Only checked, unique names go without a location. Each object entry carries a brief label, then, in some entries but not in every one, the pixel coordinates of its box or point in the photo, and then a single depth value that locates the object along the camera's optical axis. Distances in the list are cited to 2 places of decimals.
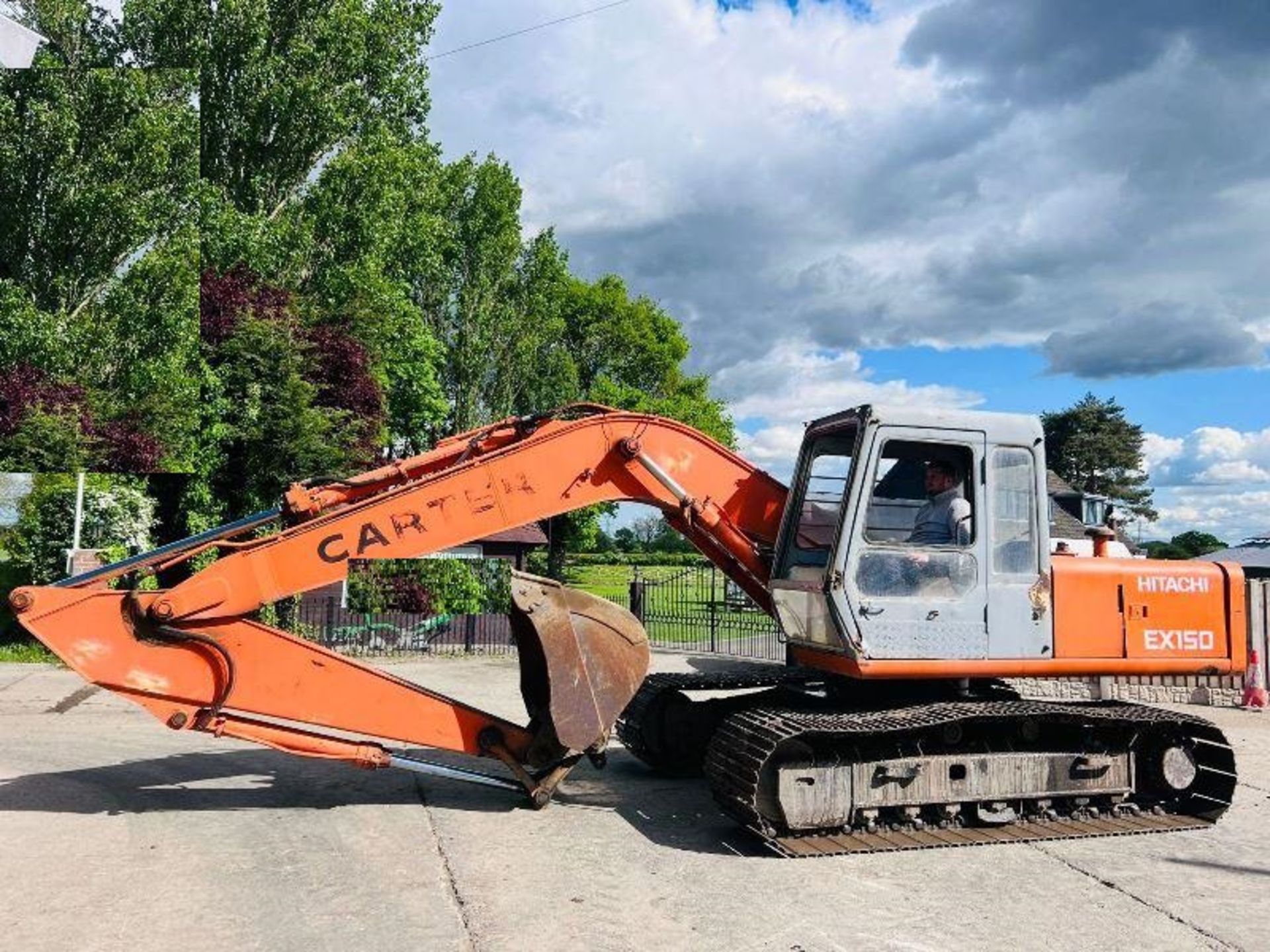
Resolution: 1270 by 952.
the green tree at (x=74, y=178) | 16.58
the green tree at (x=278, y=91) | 22.80
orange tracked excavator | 6.41
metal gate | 18.83
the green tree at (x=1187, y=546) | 53.66
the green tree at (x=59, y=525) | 17.36
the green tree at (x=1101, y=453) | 81.38
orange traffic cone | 12.90
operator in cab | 6.68
